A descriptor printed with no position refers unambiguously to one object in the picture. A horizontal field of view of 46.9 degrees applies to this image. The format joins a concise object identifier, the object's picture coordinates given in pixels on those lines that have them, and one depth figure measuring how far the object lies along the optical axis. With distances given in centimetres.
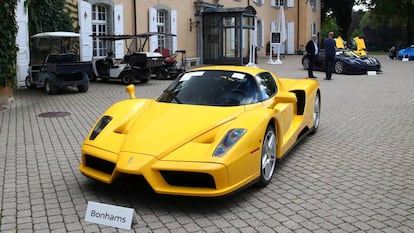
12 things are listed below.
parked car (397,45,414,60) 3281
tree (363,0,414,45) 4200
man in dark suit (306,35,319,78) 1841
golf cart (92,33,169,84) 1596
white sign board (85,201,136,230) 405
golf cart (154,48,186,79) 1770
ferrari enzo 436
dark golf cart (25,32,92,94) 1321
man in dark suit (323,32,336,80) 1758
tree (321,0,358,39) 4722
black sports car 2049
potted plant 1039
